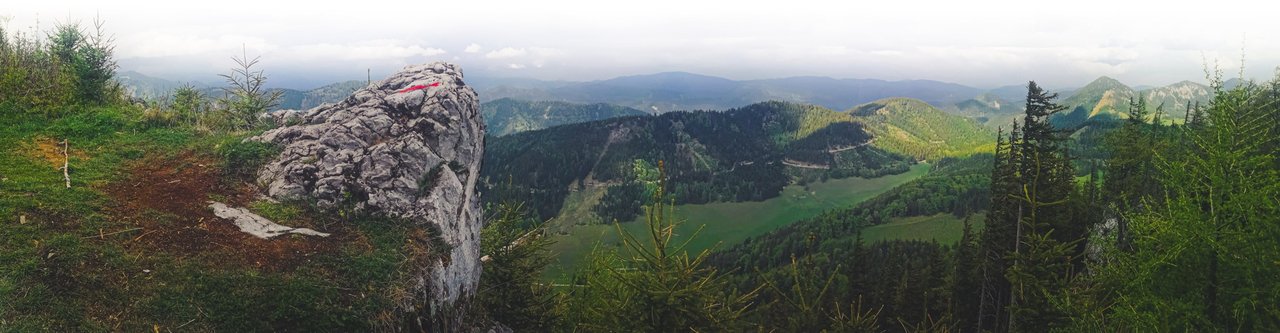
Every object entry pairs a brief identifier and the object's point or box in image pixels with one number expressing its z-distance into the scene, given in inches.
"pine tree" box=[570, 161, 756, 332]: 486.6
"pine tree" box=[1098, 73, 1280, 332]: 529.3
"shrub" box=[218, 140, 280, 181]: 991.0
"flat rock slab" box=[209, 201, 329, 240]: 826.8
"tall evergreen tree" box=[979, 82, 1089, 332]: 933.8
